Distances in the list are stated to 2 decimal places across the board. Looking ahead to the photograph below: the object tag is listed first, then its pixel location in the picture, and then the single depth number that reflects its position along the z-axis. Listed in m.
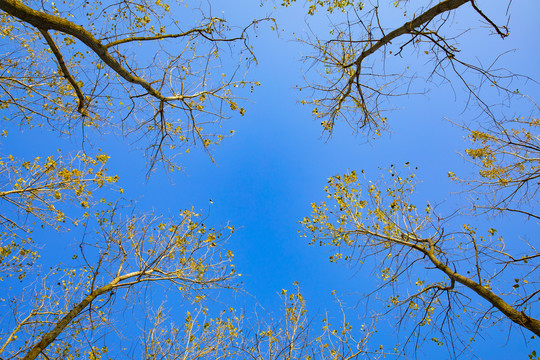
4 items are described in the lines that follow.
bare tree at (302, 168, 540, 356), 4.06
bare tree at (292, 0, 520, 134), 3.80
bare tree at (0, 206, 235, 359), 5.53
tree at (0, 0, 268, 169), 3.99
